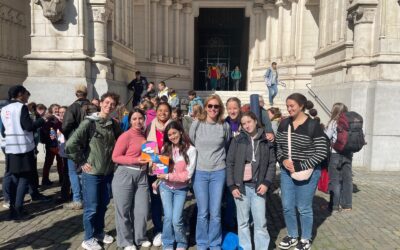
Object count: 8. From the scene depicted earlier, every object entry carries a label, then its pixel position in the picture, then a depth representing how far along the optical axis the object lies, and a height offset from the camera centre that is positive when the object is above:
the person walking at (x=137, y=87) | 13.09 +0.35
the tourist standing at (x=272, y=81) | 15.29 +0.75
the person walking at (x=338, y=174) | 6.30 -1.28
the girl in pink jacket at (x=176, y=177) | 4.26 -0.91
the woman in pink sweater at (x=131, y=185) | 4.30 -1.04
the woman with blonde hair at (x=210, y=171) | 4.30 -0.85
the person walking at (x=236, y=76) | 21.87 +1.34
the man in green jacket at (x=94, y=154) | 4.35 -0.69
